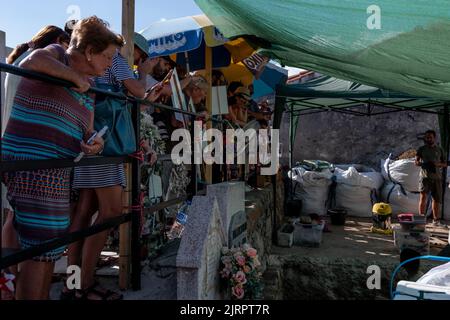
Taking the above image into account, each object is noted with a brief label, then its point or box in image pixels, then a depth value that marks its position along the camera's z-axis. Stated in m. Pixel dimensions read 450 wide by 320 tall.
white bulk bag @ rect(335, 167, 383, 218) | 9.22
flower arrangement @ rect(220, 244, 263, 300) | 2.49
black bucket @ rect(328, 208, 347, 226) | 8.42
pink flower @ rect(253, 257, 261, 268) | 2.70
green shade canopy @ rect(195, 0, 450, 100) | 2.74
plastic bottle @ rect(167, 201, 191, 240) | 3.43
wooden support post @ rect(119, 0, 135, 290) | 2.29
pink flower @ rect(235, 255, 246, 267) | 2.54
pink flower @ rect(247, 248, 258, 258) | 2.69
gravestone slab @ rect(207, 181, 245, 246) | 2.95
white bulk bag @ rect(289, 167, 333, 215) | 9.34
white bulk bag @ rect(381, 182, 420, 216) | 8.93
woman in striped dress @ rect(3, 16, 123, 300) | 1.59
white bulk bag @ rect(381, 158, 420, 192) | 8.95
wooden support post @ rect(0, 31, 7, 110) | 2.87
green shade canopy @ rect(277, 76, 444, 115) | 7.38
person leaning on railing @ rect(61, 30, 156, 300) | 2.08
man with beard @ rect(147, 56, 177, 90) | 3.84
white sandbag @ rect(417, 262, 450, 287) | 2.22
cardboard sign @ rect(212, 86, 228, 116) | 4.68
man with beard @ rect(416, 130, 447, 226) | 7.83
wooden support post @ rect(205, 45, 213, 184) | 4.36
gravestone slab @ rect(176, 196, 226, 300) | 2.11
